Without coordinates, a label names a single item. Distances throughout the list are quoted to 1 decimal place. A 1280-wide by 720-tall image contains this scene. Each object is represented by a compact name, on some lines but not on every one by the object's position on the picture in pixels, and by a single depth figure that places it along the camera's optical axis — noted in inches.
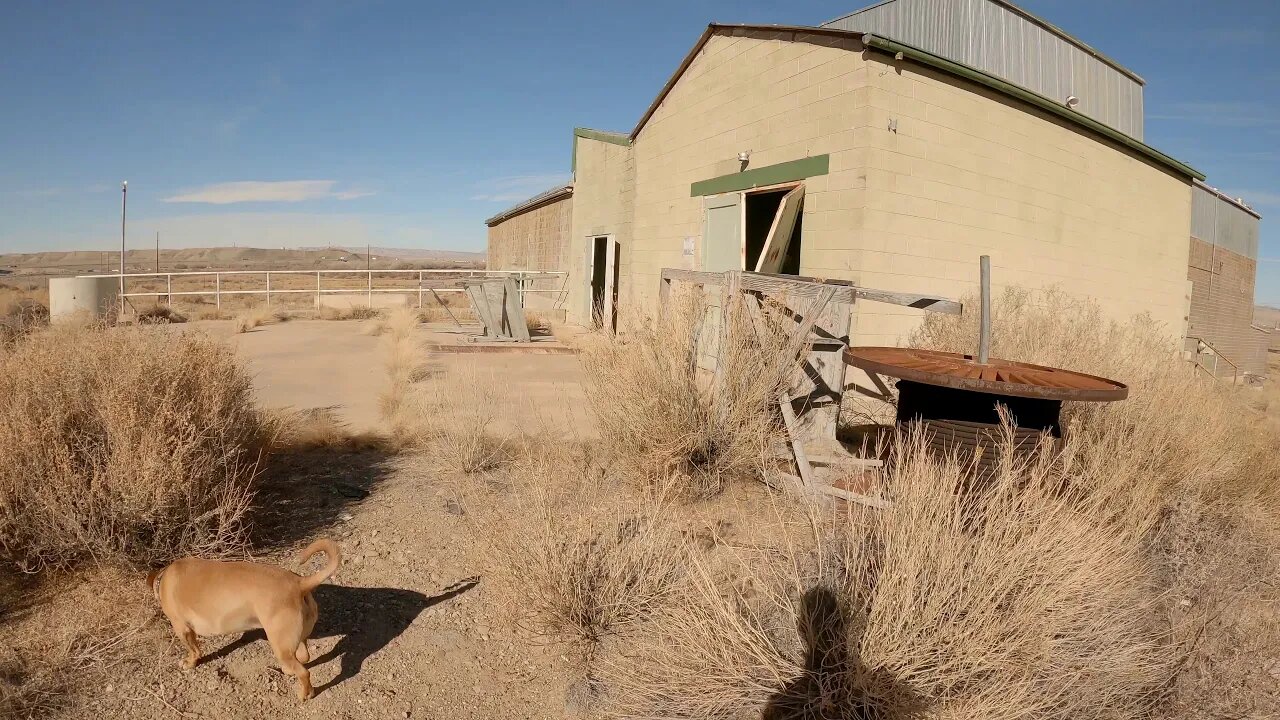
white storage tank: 669.3
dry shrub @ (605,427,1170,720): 103.9
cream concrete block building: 316.5
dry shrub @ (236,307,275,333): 667.3
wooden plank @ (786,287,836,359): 214.1
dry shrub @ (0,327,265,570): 141.8
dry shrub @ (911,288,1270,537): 205.6
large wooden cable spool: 159.0
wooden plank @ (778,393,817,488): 192.4
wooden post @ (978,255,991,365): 178.9
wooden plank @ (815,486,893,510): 132.9
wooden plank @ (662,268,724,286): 240.5
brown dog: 113.0
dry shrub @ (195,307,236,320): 836.6
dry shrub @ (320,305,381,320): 854.1
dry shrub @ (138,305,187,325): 747.3
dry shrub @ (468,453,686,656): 136.9
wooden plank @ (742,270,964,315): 195.0
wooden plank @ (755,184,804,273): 345.4
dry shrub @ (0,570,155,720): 109.0
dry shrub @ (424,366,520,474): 225.6
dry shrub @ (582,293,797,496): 212.1
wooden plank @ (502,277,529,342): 555.5
